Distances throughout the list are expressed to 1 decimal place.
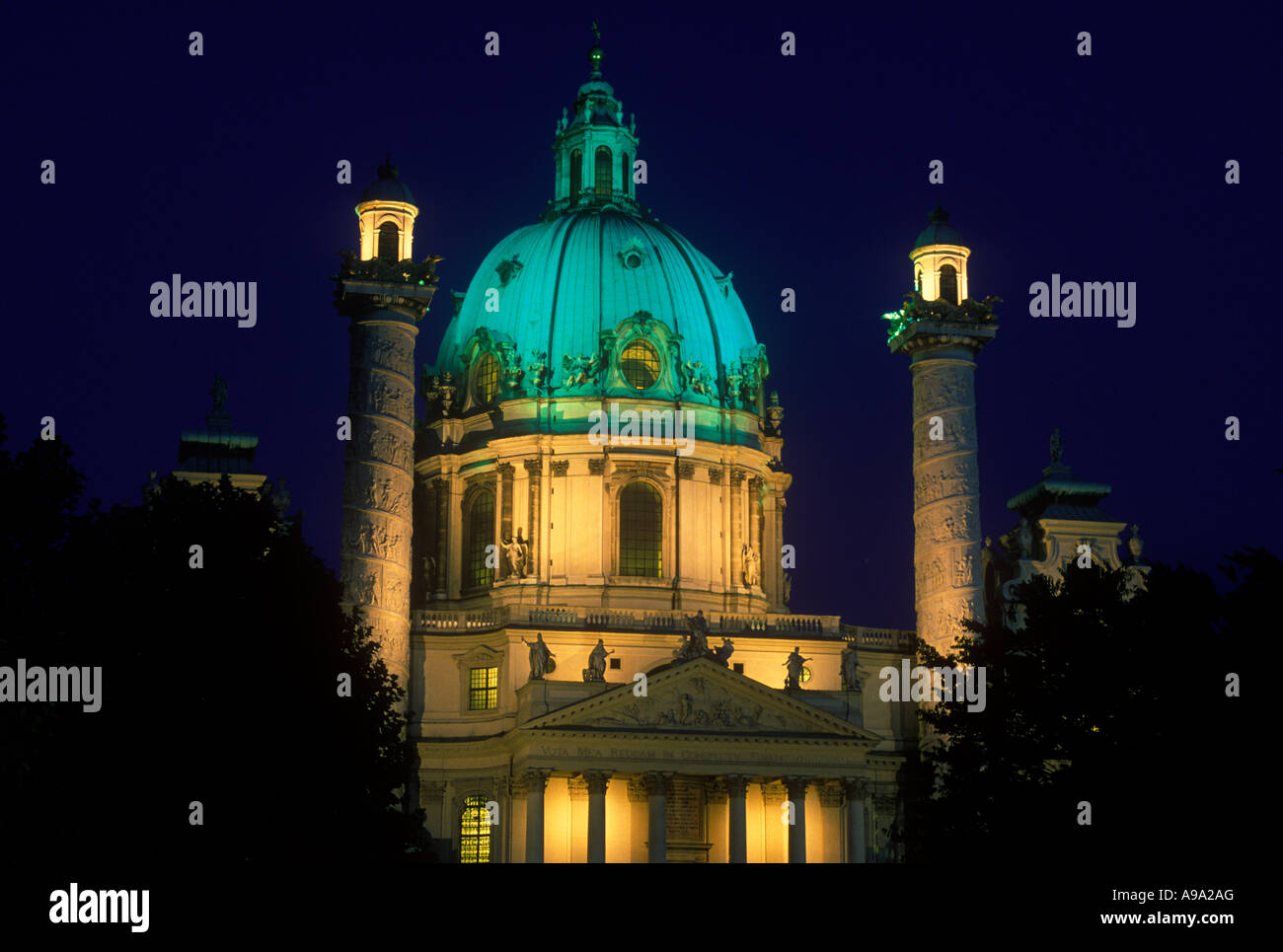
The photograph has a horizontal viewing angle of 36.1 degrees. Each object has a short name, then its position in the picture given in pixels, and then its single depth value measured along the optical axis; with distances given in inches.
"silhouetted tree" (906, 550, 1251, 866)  1611.7
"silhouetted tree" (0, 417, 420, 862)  1519.4
